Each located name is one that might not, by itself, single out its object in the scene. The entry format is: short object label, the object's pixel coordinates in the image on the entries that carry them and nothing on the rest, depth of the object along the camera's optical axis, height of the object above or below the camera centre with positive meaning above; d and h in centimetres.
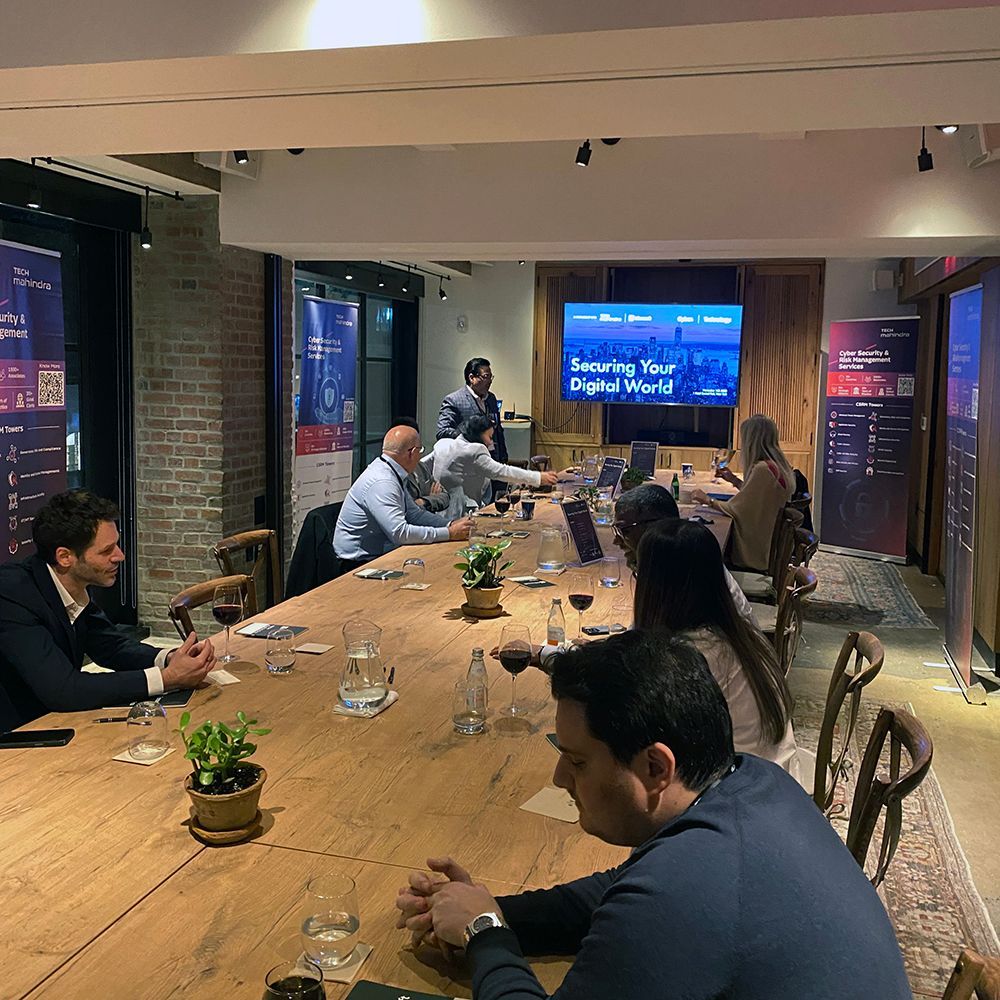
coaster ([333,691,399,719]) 244 -78
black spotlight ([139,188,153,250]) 548 +86
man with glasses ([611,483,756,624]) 336 -38
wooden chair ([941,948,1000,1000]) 122 -72
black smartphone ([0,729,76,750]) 220 -78
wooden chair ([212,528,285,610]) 390 -65
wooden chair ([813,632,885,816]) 254 -80
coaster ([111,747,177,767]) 213 -79
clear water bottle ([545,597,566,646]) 294 -69
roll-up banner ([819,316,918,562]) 892 -30
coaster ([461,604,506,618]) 344 -75
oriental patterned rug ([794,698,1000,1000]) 285 -160
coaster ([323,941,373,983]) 141 -83
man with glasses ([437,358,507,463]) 775 -3
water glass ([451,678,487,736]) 237 -76
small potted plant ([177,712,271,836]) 178 -72
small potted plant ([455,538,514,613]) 341 -64
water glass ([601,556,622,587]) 406 -75
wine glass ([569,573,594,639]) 324 -65
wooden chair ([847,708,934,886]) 177 -73
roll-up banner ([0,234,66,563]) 480 +1
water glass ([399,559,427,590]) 393 -74
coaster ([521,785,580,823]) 193 -81
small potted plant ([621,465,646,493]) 690 -56
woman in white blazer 670 -46
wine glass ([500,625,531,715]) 243 -62
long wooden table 144 -81
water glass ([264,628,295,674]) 274 -74
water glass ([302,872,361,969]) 143 -76
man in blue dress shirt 502 -61
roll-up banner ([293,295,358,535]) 718 -7
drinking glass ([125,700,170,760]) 217 -76
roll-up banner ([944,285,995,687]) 555 -43
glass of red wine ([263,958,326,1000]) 128 -77
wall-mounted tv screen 1033 +49
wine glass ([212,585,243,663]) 274 -61
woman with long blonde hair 571 -64
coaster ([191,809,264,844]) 179 -80
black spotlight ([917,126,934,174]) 480 +119
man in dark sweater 111 -57
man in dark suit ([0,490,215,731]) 246 -66
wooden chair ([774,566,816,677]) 330 -74
